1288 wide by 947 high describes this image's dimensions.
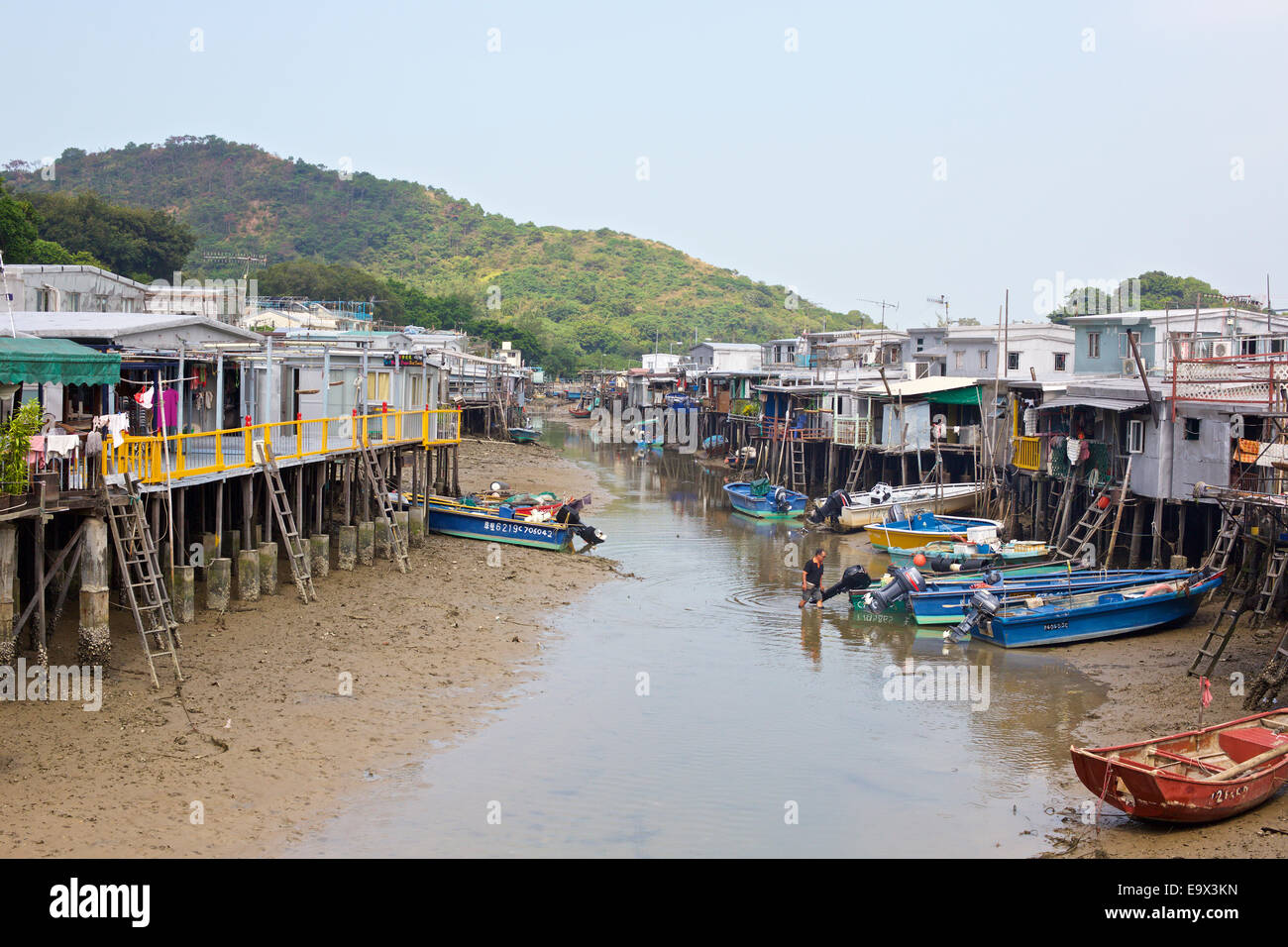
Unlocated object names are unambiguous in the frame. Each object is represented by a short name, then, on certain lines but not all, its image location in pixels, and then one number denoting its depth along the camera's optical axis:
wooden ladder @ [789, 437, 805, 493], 50.47
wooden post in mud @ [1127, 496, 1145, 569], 26.86
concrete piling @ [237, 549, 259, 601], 20.48
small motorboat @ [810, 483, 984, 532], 37.69
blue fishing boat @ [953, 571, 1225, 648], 21.88
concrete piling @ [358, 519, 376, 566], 25.75
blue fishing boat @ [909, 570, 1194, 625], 22.59
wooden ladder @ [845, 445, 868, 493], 45.34
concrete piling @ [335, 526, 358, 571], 24.86
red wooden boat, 12.56
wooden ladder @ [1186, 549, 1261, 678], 17.91
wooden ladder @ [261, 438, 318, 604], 21.42
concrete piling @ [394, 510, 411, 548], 28.25
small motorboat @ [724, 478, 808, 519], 40.62
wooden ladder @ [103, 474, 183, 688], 15.55
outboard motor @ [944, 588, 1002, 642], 22.14
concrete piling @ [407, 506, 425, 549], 28.94
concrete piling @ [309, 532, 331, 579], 23.61
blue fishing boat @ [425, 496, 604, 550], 30.06
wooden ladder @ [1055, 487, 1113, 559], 27.73
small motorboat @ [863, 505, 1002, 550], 31.55
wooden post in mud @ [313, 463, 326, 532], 24.34
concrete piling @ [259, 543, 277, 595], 21.20
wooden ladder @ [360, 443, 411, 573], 25.91
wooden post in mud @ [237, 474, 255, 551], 20.84
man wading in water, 25.62
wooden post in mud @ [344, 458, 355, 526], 25.61
